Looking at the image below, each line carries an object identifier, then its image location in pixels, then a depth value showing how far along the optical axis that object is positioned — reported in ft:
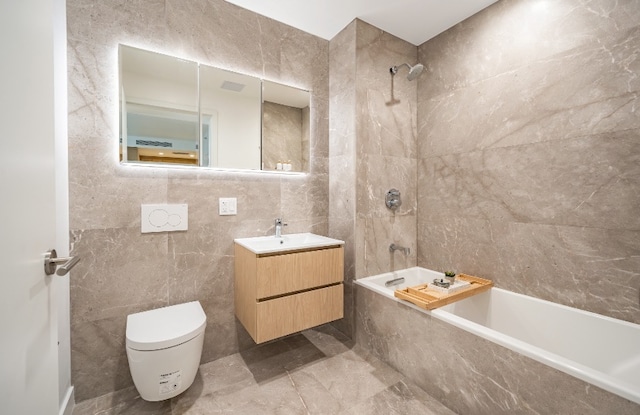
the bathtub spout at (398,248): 7.40
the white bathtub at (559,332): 3.55
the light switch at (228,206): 6.12
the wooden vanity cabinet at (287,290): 5.19
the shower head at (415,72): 6.46
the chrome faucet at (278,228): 6.66
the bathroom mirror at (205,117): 5.25
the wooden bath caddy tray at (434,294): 5.22
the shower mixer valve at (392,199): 7.43
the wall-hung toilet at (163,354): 4.03
